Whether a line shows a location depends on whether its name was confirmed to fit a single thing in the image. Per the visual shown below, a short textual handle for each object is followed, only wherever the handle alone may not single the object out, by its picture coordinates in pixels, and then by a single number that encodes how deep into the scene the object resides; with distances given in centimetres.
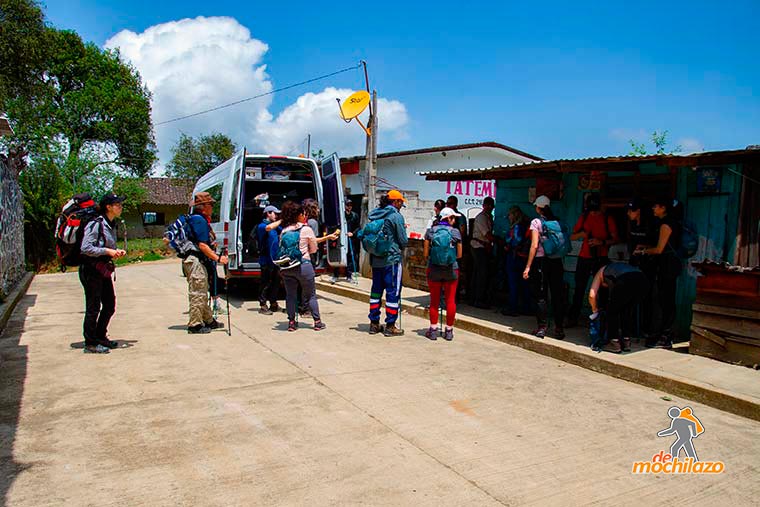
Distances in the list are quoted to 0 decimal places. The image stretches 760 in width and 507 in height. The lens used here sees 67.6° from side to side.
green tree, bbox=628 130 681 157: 3051
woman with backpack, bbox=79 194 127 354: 608
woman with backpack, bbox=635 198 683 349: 636
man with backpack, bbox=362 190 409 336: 722
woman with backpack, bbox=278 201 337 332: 749
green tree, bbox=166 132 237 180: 3559
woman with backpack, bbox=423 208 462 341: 707
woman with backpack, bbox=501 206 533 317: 839
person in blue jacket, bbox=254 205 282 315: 914
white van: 974
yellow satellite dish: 1202
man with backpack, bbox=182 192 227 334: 710
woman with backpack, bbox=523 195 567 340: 696
